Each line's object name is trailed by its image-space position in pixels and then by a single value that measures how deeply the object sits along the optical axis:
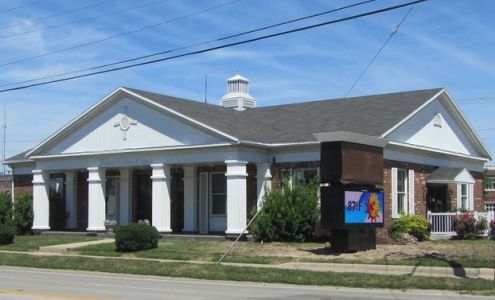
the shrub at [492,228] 29.09
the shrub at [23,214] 36.59
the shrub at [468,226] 29.17
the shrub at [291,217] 27.27
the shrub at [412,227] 28.08
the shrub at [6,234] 30.59
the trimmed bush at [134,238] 25.50
